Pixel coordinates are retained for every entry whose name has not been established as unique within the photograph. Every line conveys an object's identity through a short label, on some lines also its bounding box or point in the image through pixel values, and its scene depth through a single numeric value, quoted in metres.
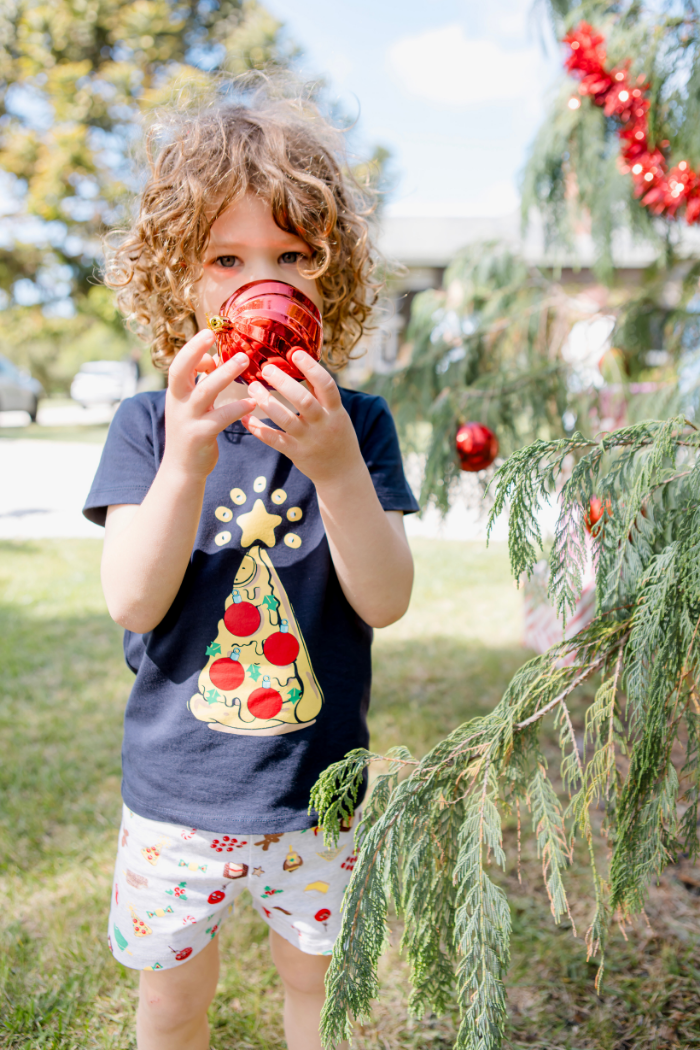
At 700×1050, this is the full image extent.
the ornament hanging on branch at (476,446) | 2.02
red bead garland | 2.05
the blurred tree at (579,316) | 2.05
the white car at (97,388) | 23.64
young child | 1.21
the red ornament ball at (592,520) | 0.94
